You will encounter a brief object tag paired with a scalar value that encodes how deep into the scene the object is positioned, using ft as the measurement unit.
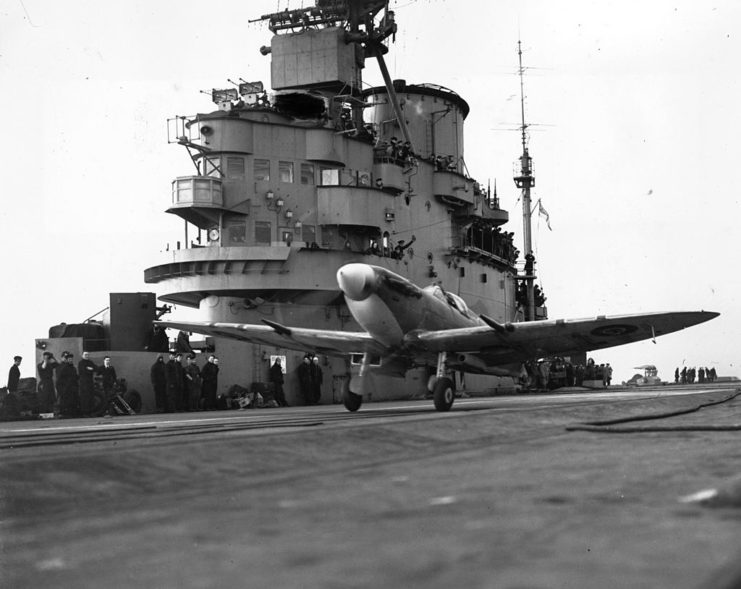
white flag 191.52
